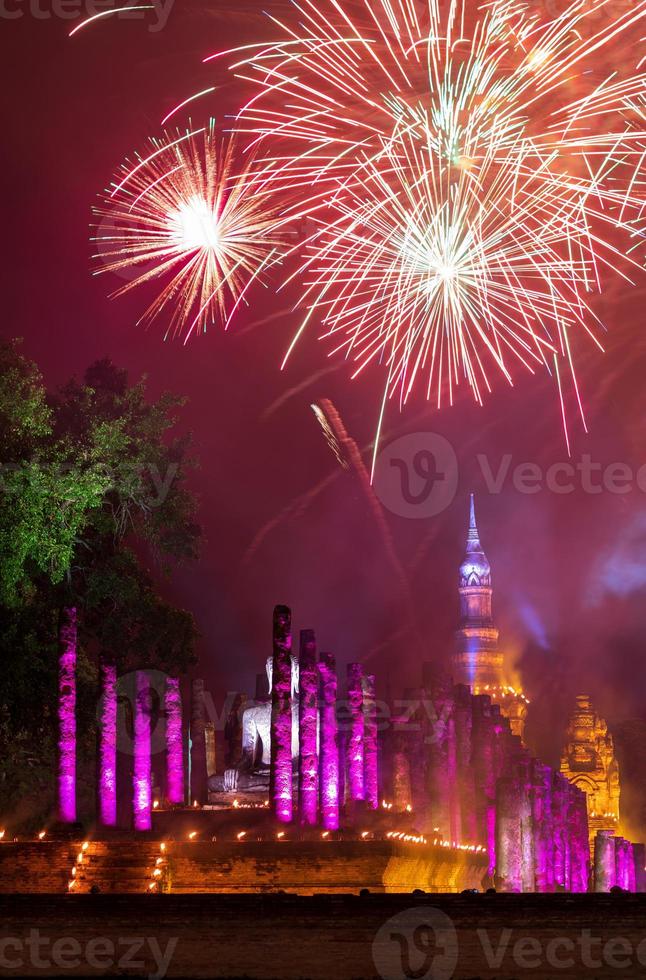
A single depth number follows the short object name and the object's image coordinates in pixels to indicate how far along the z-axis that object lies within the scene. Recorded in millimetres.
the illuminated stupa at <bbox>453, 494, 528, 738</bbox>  109000
